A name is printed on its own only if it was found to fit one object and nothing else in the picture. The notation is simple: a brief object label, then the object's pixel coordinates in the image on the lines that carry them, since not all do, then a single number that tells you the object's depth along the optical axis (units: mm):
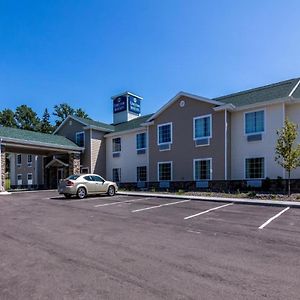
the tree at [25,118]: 69062
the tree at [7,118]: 67250
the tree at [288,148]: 17609
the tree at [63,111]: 66138
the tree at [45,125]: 67500
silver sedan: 18453
